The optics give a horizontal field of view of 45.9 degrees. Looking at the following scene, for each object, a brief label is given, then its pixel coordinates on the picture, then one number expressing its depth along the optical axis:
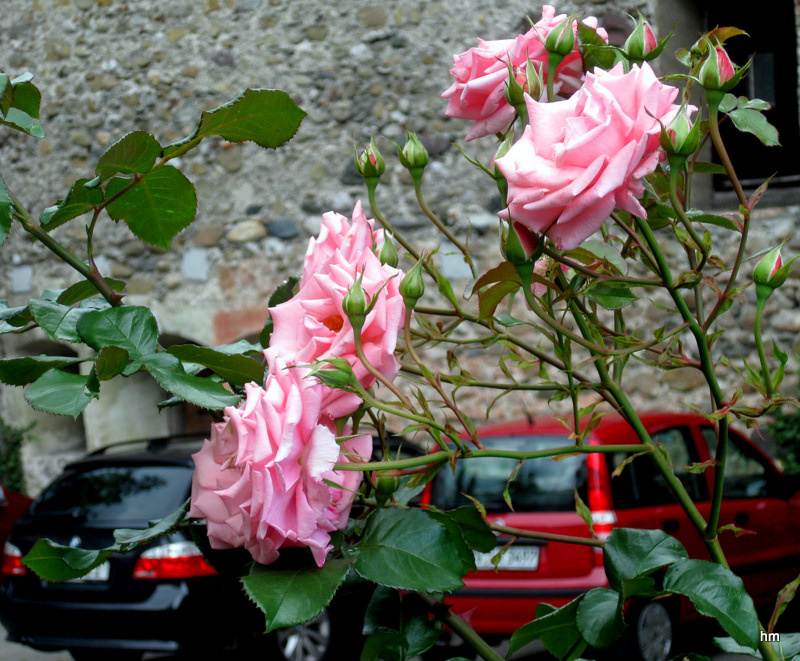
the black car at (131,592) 4.84
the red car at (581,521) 4.63
